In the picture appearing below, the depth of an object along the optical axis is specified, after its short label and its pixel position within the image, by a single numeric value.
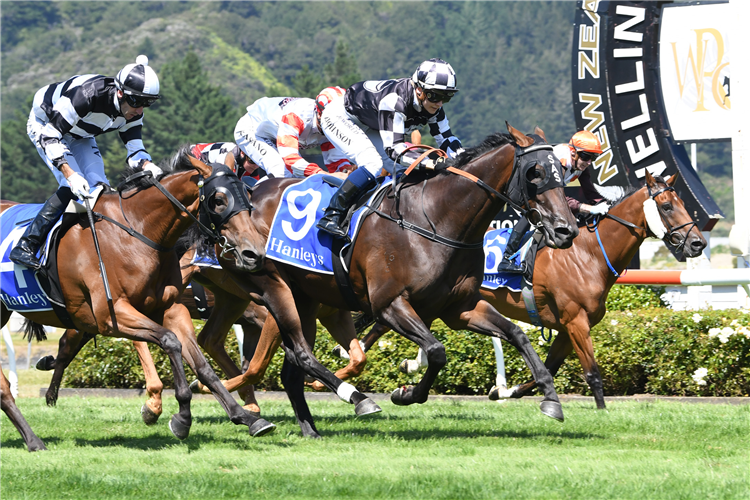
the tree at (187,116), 118.44
